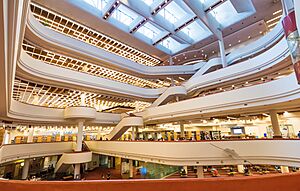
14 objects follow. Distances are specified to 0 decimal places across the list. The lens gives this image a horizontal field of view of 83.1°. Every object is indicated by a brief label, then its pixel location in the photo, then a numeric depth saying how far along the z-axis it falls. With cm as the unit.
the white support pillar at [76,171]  1208
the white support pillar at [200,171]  922
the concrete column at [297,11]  225
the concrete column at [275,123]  997
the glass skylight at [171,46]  1909
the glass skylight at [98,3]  1343
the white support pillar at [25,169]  1387
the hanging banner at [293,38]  378
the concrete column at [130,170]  1414
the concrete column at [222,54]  1478
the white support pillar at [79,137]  1252
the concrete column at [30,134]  1541
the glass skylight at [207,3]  1290
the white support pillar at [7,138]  1753
